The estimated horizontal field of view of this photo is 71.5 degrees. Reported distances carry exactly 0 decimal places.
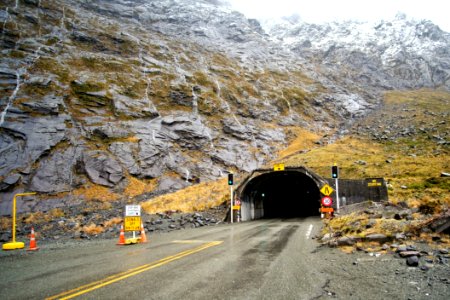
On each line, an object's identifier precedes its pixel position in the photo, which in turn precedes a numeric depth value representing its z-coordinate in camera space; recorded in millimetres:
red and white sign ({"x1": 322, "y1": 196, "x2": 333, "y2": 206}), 17562
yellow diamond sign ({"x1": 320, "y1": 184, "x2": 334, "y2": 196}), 19094
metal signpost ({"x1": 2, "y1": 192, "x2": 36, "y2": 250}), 13844
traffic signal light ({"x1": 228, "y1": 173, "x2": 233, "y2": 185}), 28047
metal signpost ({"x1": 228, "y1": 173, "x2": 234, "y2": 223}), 27953
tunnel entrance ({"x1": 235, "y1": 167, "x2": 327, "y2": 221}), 30531
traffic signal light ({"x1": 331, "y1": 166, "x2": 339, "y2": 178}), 25141
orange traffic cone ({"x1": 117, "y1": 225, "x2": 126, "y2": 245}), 14278
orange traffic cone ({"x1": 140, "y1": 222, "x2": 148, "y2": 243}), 14959
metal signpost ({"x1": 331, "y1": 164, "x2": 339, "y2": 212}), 25141
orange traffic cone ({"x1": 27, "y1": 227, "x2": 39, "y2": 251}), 13399
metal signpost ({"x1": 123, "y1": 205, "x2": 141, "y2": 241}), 15406
